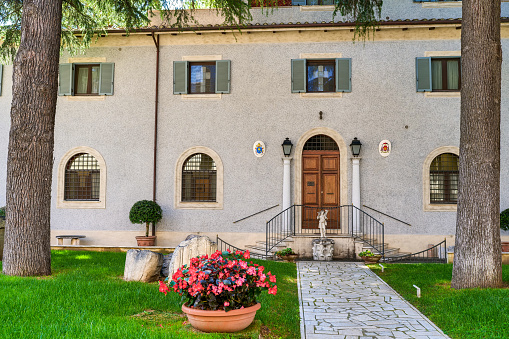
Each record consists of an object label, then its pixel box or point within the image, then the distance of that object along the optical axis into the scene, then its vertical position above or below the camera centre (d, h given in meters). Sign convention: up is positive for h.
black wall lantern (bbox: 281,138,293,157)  12.84 +1.27
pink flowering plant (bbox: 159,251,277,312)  4.27 -0.94
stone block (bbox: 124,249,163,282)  7.41 -1.33
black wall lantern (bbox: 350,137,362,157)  12.69 +1.28
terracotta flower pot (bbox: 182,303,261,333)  4.29 -1.29
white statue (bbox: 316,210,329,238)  11.72 -0.85
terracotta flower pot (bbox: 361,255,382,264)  10.93 -1.71
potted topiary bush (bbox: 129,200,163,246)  12.59 -0.76
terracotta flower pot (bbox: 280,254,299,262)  11.35 -1.75
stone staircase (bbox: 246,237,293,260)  12.00 -1.65
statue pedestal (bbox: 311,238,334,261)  11.38 -1.55
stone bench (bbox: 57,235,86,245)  12.80 -1.49
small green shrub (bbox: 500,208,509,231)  11.68 -0.74
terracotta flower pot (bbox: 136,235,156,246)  12.69 -1.50
